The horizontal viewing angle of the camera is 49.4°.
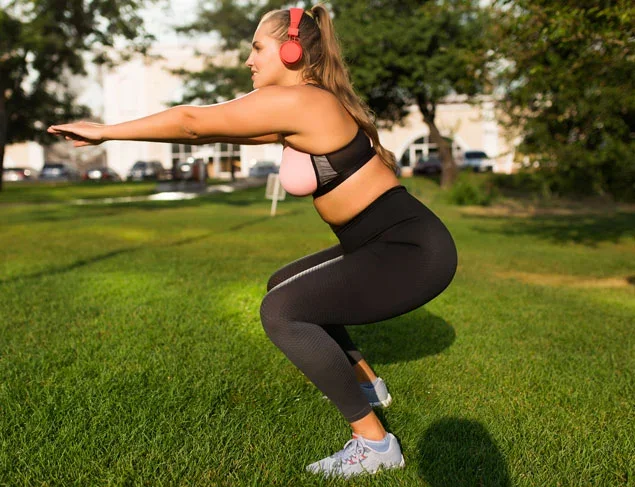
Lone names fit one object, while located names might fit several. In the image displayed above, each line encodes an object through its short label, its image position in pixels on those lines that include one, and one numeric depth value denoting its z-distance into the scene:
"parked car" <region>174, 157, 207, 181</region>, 40.19
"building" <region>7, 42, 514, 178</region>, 66.12
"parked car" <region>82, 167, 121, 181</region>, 55.62
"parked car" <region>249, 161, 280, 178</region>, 56.44
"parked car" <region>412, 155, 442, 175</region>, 50.38
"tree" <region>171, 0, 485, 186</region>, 27.56
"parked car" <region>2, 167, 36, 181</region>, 57.03
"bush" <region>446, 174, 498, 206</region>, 25.73
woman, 2.54
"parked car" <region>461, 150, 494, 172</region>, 54.72
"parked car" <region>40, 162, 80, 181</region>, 58.38
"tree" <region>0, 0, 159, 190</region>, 27.84
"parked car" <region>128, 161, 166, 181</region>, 57.62
